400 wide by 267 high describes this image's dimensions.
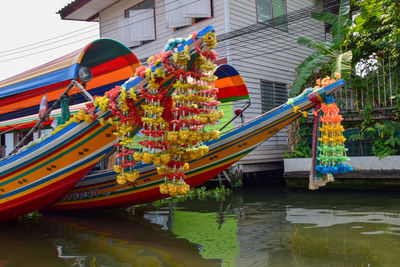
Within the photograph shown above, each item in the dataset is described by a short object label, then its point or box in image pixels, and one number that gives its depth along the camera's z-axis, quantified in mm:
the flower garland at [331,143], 5500
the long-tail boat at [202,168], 6102
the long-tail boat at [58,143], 5680
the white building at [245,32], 10938
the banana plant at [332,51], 9688
